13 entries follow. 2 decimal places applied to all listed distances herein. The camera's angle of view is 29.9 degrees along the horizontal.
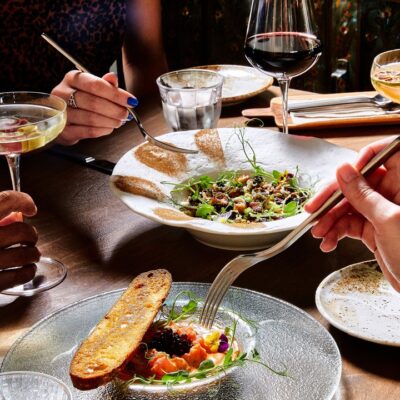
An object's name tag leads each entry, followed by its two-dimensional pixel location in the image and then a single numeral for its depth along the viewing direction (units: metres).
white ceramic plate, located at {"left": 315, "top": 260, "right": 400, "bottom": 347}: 1.00
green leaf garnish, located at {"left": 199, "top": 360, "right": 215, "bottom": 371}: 0.90
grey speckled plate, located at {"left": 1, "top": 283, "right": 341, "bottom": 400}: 0.87
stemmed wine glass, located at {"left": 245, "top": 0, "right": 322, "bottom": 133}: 1.54
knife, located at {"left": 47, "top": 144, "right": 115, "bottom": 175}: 1.63
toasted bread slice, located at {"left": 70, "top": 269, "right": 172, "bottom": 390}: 0.86
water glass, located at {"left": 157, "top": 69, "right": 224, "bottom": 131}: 1.72
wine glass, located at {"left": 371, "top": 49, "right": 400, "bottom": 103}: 1.37
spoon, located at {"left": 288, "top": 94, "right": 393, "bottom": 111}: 1.87
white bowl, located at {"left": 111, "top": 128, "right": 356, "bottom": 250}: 1.28
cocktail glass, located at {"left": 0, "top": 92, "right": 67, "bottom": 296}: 1.22
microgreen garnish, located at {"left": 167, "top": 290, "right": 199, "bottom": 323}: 1.03
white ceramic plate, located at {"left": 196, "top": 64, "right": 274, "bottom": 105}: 1.98
